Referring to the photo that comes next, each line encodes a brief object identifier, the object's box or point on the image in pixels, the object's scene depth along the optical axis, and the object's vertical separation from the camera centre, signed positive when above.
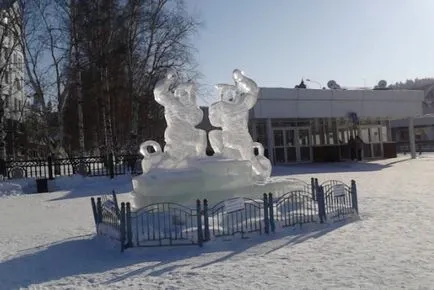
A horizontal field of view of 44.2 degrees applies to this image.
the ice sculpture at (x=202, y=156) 12.75 +0.12
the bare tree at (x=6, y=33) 28.64 +7.87
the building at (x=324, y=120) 31.75 +2.31
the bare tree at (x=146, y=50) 32.62 +7.43
